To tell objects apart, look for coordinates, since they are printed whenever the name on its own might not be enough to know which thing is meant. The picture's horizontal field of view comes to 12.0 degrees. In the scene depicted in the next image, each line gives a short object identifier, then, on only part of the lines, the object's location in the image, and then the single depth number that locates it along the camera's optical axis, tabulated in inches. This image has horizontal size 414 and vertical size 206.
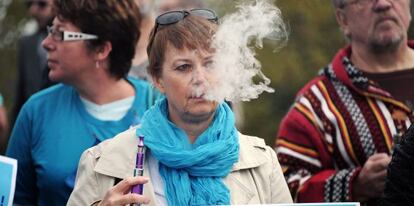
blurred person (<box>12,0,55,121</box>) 580.1
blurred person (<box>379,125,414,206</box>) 313.8
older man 400.4
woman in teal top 403.1
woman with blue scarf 318.3
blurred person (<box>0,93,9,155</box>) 570.3
